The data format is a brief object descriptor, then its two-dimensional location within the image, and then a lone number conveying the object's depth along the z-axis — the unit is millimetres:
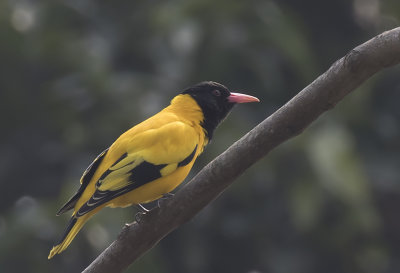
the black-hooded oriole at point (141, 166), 10453
